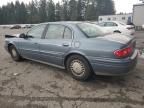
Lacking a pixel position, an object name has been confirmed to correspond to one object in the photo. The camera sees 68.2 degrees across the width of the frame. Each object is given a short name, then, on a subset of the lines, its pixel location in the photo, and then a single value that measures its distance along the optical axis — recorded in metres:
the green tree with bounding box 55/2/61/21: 44.53
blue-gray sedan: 2.38
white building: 25.98
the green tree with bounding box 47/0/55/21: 44.07
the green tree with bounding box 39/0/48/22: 45.75
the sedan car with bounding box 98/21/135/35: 6.93
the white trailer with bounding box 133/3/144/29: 16.22
